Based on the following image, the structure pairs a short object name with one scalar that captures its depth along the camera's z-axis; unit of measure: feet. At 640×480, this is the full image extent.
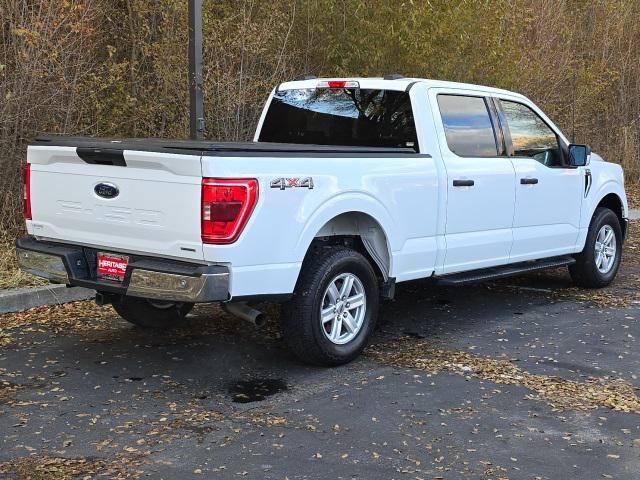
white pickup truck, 16.47
